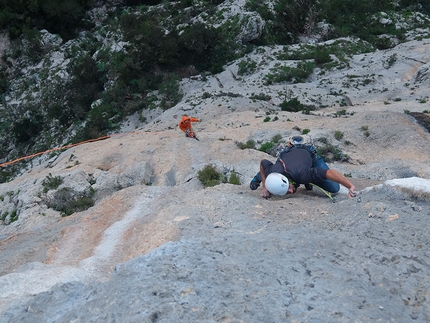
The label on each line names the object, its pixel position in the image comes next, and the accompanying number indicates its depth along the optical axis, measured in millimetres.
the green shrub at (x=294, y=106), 20156
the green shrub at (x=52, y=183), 11581
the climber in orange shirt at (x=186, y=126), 15180
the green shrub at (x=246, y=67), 26906
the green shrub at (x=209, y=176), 10114
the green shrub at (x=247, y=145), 13317
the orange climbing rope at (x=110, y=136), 17961
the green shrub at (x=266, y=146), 12973
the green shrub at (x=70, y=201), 10766
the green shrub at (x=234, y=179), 9905
